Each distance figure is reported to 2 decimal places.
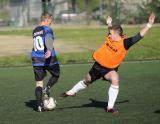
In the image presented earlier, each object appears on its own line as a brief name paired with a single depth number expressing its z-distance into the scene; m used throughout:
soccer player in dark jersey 19.59
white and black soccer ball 19.75
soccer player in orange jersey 19.16
